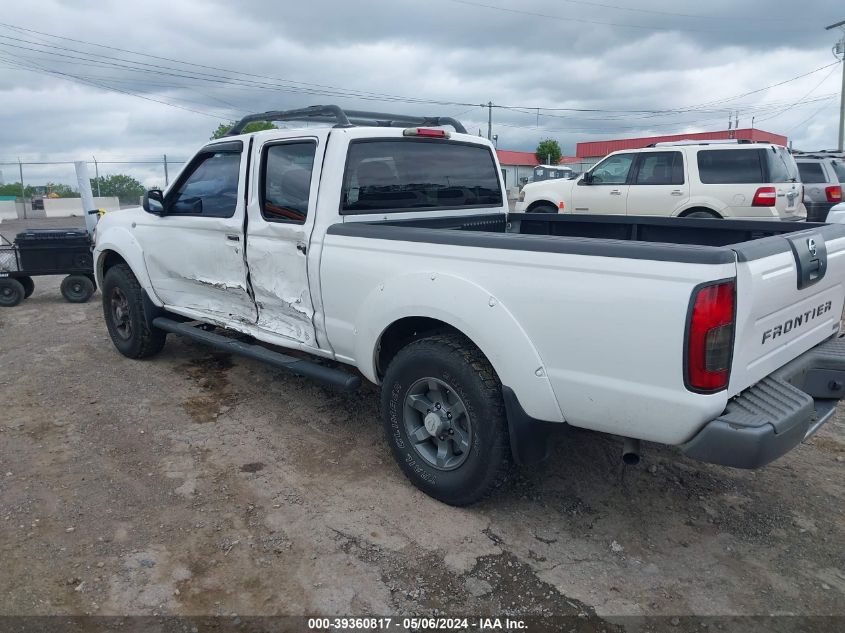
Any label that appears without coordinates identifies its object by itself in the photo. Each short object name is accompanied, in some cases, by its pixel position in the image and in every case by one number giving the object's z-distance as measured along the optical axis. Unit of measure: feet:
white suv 32.07
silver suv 41.81
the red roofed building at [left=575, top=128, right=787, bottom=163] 129.59
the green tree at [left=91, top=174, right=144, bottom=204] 109.70
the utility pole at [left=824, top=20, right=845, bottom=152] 91.76
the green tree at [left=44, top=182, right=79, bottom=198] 126.48
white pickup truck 8.35
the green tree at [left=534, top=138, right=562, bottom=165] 179.42
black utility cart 28.81
